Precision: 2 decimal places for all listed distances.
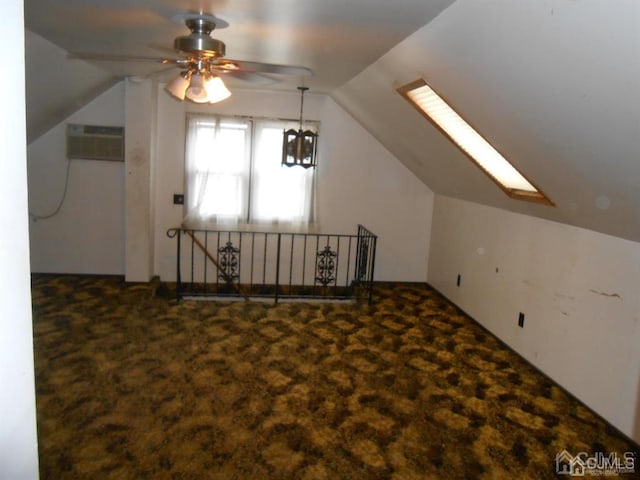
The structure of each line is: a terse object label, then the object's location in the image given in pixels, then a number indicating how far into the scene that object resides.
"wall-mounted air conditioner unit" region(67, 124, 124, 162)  5.64
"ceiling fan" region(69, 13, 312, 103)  2.57
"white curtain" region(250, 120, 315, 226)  5.85
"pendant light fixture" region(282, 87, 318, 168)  5.05
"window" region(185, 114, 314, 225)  5.76
